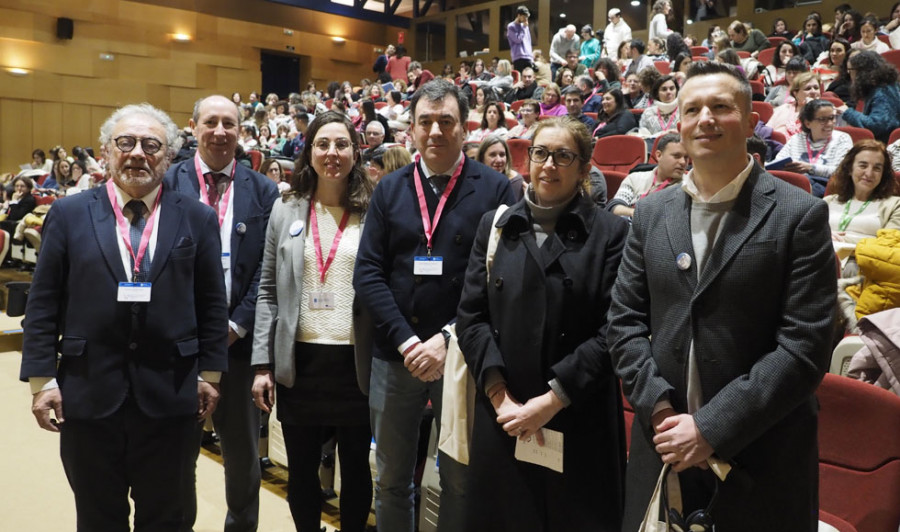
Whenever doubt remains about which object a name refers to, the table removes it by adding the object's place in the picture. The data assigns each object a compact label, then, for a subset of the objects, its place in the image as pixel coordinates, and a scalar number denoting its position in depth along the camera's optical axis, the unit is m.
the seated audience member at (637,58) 8.59
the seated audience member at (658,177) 3.21
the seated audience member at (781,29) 9.79
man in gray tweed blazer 1.15
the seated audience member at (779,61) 6.88
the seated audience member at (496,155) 3.47
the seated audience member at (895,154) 3.94
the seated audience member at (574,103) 6.16
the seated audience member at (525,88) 9.20
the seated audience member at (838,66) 5.90
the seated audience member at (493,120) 6.70
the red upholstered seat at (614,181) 4.47
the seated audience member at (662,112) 5.71
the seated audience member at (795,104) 5.02
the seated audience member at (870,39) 6.91
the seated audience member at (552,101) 7.14
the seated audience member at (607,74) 7.73
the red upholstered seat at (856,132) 4.66
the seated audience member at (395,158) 3.15
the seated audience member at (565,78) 8.83
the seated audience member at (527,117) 6.44
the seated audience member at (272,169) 5.56
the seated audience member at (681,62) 6.92
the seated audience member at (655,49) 9.47
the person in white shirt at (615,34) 10.69
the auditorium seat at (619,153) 5.10
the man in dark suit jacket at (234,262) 2.06
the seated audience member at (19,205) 7.68
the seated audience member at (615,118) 5.84
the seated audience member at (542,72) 10.53
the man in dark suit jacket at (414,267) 1.82
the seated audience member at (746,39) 8.60
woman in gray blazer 1.96
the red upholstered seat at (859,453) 1.59
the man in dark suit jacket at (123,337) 1.61
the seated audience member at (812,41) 7.79
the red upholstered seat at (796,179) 3.70
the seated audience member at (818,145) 4.16
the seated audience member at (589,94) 7.36
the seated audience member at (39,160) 11.98
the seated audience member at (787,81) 5.93
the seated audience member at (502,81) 9.66
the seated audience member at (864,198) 3.11
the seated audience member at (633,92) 7.14
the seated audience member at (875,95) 4.79
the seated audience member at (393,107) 9.25
